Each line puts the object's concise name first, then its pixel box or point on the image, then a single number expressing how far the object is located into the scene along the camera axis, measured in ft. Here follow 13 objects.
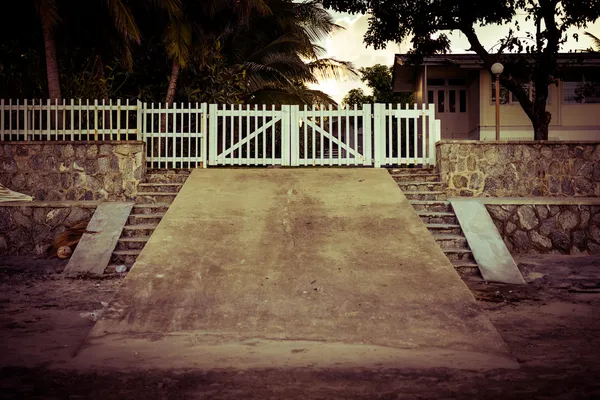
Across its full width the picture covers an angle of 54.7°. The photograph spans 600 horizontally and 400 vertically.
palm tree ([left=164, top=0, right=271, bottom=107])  45.24
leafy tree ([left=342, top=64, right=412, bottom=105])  114.32
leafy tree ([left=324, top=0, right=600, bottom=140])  52.08
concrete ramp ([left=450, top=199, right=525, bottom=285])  24.41
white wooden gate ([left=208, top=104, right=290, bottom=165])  36.27
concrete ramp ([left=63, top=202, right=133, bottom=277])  25.39
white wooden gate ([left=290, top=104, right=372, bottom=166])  36.24
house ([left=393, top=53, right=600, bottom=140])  66.90
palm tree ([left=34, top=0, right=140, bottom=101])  37.88
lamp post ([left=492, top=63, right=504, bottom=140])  44.32
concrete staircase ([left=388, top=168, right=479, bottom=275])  26.07
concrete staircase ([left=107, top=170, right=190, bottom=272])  26.48
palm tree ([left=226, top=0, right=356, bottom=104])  63.26
